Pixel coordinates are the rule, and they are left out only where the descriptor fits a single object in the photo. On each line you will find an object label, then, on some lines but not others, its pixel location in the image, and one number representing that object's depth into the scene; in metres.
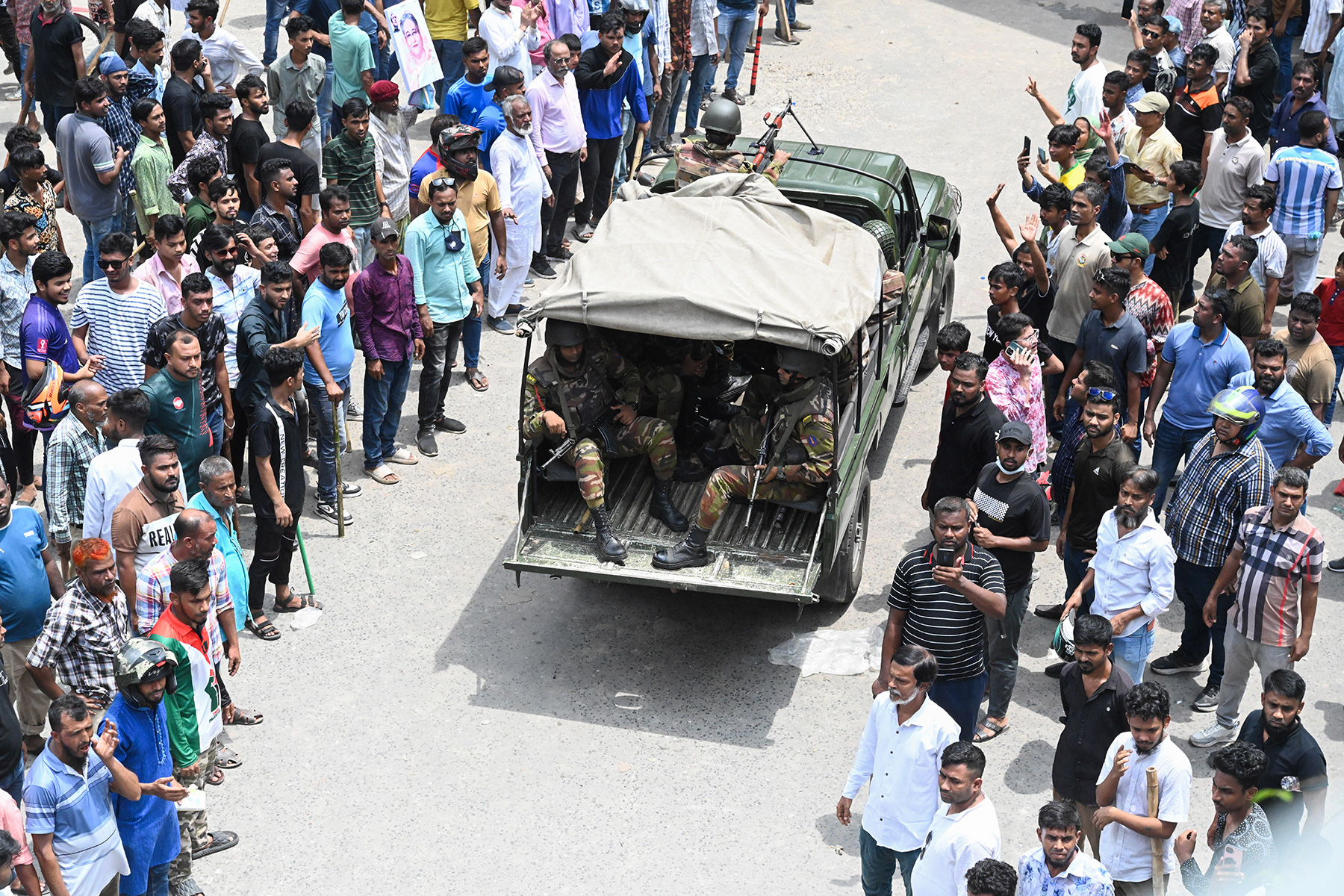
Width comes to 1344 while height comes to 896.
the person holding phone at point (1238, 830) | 6.27
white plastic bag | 8.95
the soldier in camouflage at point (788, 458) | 8.48
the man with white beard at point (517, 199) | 12.19
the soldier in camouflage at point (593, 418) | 8.70
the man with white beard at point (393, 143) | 12.07
